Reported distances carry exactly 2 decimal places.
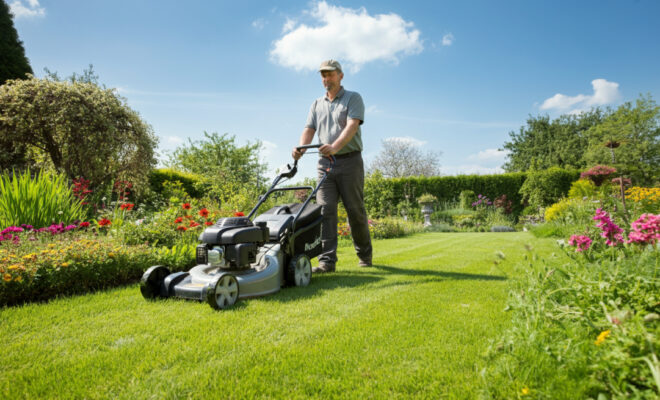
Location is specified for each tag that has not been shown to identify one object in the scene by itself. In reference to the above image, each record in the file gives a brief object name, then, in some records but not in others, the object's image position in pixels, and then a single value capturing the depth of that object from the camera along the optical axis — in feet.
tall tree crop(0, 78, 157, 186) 23.71
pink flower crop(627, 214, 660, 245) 7.02
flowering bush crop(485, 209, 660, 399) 4.28
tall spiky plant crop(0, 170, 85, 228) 15.70
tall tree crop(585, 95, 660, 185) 80.02
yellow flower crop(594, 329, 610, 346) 4.71
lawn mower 9.36
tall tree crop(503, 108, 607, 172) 106.63
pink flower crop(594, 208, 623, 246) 8.83
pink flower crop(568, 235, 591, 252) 8.60
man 13.67
